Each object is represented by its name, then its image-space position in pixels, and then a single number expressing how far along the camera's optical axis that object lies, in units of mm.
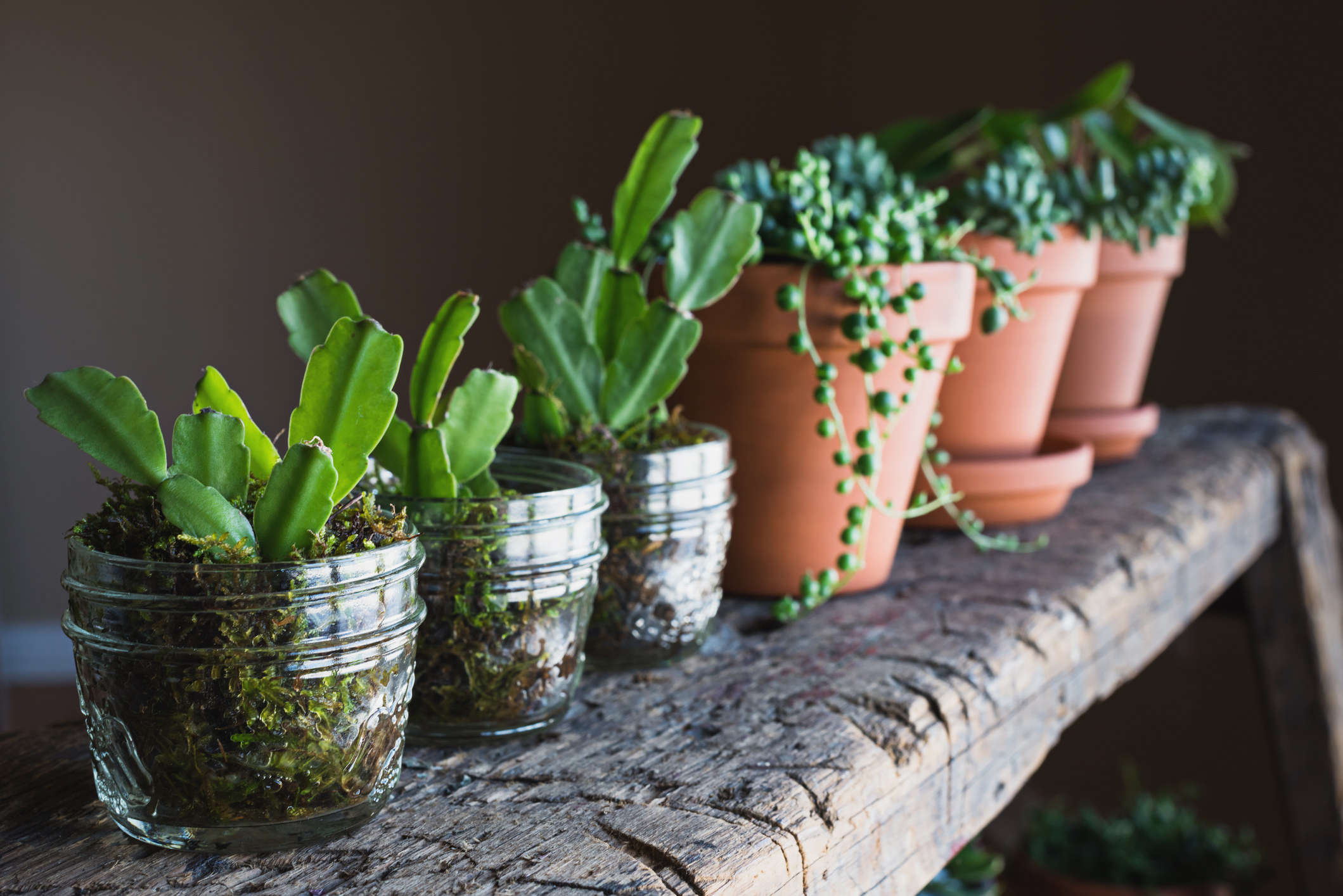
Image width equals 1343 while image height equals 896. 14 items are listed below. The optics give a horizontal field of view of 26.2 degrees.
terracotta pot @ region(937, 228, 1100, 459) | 1117
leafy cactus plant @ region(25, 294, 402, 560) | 795
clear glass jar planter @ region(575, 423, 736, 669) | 925
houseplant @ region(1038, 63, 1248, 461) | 1184
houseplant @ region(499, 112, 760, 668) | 924
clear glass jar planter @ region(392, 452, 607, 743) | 856
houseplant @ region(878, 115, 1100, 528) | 1092
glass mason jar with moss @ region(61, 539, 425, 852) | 792
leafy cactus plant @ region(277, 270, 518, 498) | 857
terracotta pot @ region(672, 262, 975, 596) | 990
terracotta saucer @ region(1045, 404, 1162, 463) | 1298
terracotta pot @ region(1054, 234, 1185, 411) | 1262
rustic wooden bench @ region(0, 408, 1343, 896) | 801
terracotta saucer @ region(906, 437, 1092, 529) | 1119
